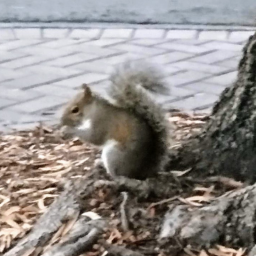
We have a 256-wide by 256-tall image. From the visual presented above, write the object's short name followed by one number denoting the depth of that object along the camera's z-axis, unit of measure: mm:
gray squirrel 5633
